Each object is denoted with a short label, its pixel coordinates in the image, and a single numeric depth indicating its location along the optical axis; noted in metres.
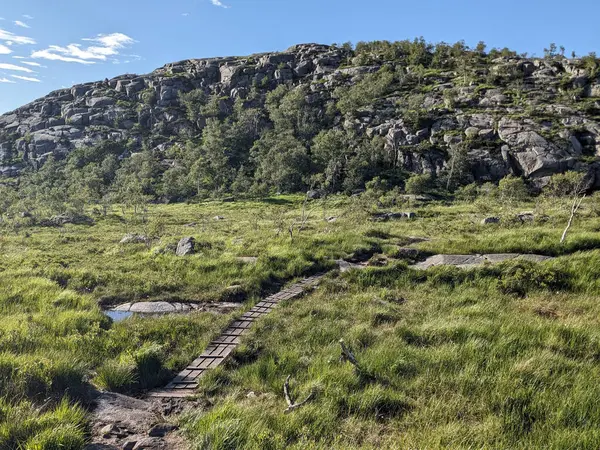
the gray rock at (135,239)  23.34
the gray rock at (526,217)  24.96
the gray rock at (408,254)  15.64
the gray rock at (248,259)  14.97
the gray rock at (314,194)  74.79
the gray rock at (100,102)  152.75
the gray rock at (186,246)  17.12
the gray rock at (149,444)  4.74
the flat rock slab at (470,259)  13.97
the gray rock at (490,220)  26.38
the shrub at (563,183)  46.11
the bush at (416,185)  68.25
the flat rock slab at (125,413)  5.25
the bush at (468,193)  62.41
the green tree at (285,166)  85.88
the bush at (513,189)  51.05
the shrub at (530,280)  11.46
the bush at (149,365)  6.78
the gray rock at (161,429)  5.04
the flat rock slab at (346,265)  14.32
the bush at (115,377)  6.48
